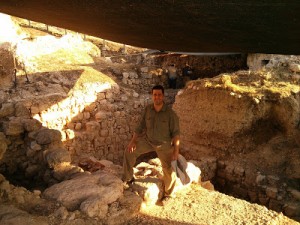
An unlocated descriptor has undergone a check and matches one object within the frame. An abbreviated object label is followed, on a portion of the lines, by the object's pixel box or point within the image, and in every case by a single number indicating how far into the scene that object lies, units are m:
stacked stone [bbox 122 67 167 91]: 10.66
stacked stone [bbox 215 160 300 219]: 6.23
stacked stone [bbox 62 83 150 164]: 8.30
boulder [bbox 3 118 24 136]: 4.95
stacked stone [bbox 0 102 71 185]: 4.70
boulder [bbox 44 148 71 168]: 4.55
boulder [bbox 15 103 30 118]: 5.80
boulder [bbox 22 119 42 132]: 5.11
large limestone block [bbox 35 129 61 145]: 4.89
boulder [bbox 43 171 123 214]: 3.50
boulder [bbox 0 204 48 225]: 2.83
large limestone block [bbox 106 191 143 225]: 3.62
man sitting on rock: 4.29
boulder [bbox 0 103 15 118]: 5.60
